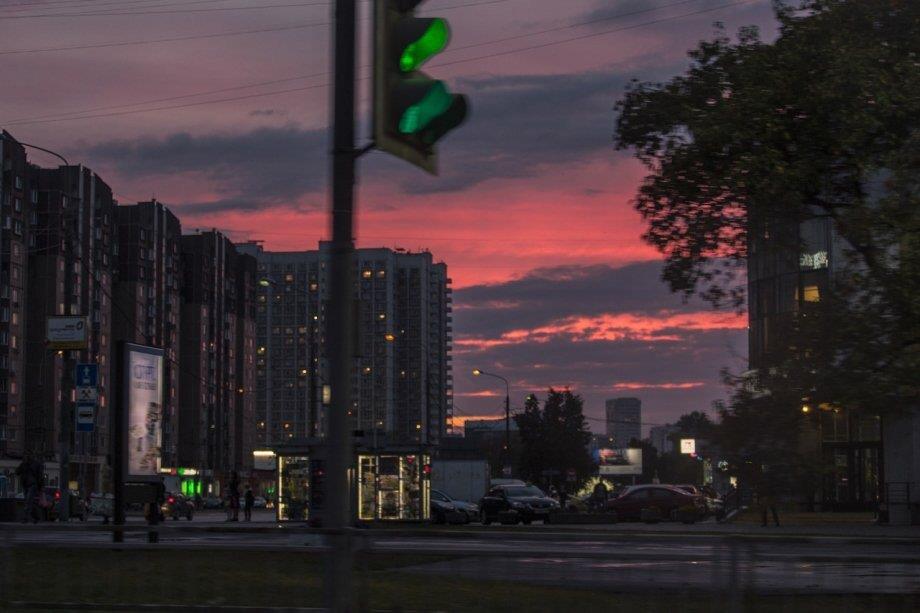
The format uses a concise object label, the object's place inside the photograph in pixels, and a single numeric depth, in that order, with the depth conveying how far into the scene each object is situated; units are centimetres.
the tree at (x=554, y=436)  10419
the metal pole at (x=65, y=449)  3875
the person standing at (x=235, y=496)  4841
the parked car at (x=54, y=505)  4596
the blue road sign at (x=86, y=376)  3672
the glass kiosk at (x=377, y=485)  3969
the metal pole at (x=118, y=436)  2388
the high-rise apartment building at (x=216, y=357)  15388
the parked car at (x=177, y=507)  6178
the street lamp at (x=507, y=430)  8456
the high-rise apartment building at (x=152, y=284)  13712
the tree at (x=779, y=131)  1781
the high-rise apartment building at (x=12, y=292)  11188
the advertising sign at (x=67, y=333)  3818
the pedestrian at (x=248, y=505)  5241
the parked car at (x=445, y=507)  4716
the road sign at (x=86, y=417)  3666
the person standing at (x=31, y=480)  4072
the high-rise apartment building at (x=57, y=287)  11712
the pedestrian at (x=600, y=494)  6556
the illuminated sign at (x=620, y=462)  14038
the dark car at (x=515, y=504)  4919
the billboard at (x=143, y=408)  2475
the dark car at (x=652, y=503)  4766
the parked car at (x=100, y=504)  5138
